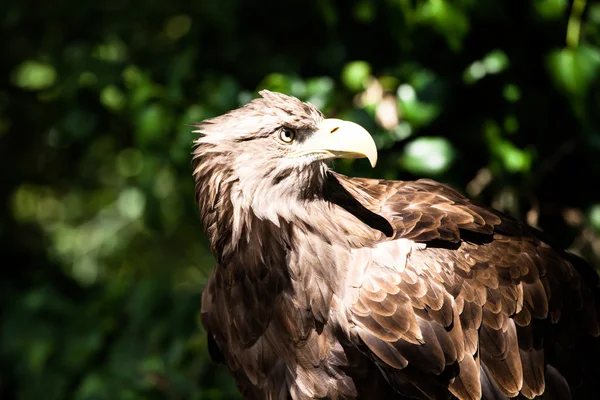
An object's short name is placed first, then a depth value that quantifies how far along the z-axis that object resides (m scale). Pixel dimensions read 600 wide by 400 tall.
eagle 5.00
